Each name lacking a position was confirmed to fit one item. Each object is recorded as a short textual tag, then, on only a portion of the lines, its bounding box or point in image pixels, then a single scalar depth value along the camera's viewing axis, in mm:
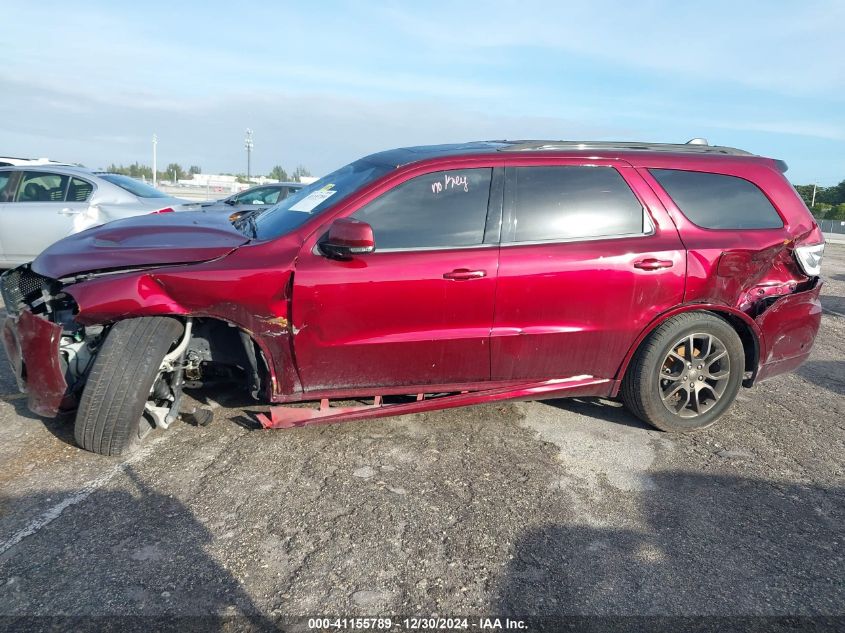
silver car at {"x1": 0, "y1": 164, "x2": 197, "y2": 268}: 7285
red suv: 3164
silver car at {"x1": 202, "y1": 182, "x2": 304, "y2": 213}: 12867
